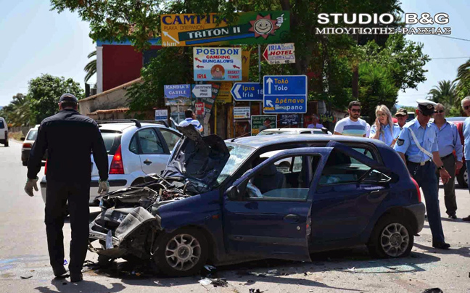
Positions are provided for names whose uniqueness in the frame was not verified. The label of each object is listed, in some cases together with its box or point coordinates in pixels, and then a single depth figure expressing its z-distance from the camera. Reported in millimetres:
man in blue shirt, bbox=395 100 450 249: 7887
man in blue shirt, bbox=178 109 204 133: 13742
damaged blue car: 6172
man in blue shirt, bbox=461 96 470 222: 8805
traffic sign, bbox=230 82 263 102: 22875
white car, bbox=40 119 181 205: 9891
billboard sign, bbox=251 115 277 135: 22562
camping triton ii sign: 23656
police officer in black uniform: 6047
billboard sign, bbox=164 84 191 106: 23484
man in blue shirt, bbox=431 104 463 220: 10305
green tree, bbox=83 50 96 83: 56938
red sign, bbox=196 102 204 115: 23484
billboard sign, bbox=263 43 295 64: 22594
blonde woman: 10117
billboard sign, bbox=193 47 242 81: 23281
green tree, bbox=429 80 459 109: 80275
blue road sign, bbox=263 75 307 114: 21500
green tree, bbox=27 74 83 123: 68562
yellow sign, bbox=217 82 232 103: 24625
